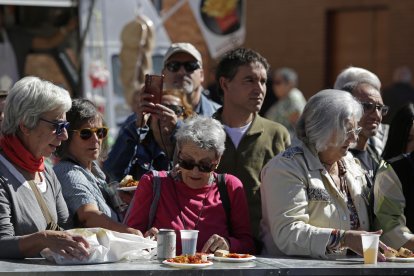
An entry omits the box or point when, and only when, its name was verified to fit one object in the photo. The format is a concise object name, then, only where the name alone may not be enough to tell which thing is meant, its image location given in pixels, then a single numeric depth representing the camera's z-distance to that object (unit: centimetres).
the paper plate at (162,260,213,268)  986
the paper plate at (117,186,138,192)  1220
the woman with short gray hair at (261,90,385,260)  1092
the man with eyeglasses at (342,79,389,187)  1375
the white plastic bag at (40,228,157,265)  1005
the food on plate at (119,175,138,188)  1237
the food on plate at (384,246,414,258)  1084
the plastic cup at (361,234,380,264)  1041
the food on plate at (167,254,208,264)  1001
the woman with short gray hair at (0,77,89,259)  1007
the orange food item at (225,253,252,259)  1033
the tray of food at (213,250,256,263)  1023
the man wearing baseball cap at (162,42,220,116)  1476
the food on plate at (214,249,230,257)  1057
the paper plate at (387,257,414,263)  1072
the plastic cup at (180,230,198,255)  1049
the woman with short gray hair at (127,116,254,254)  1124
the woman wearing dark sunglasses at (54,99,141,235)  1157
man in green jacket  1318
